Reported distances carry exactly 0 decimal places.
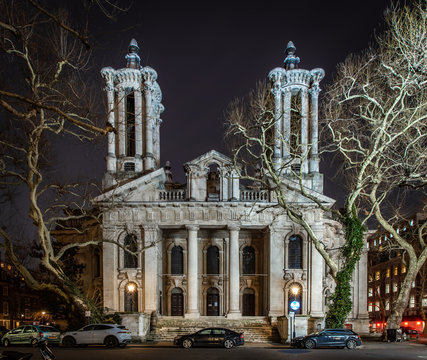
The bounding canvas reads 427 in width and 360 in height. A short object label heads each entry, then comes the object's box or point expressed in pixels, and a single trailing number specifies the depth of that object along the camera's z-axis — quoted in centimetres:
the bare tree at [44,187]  1814
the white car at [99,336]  2269
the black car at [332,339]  2186
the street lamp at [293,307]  2380
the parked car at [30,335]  2402
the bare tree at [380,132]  1817
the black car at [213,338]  2264
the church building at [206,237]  3384
